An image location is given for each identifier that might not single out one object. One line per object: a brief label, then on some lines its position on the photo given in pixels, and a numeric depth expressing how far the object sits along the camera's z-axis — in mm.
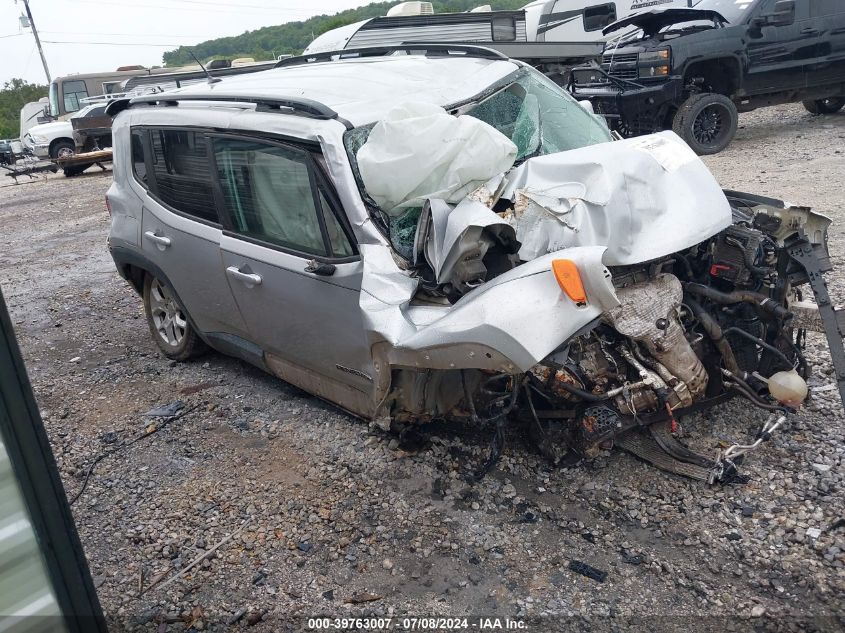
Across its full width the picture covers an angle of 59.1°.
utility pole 43406
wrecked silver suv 3211
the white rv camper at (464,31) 10383
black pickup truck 9680
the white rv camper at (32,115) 24359
